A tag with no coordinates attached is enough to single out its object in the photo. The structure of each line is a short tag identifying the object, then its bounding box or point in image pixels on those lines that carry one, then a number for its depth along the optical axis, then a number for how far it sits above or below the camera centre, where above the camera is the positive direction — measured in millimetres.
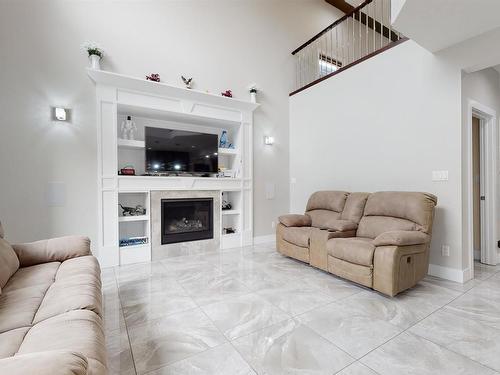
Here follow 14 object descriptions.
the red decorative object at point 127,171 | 3490 +251
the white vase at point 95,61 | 3191 +1647
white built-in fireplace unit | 3371 +82
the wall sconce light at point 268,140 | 4750 +908
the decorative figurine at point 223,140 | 4379 +845
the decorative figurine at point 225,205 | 4477 -311
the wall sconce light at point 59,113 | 3104 +955
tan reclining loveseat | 2314 -578
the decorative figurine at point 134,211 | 3605 -322
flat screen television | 3693 +582
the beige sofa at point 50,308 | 700 -611
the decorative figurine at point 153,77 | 3583 +1608
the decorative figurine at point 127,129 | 3631 +880
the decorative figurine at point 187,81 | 3881 +1679
